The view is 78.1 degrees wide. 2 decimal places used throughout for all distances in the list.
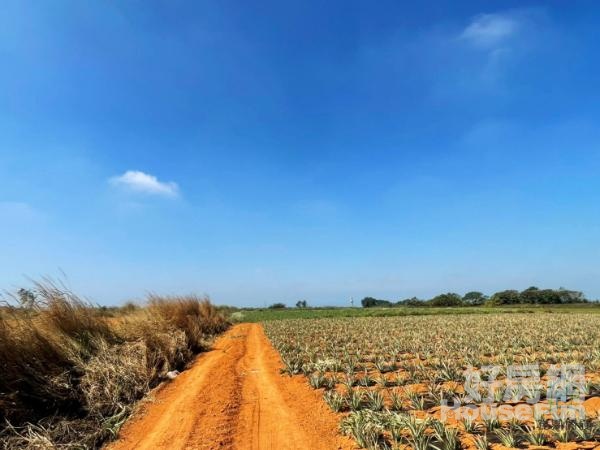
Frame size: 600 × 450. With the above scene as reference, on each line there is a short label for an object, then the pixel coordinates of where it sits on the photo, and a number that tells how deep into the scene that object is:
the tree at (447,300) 92.75
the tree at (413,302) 97.12
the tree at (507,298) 86.24
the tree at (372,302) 114.22
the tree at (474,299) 93.97
